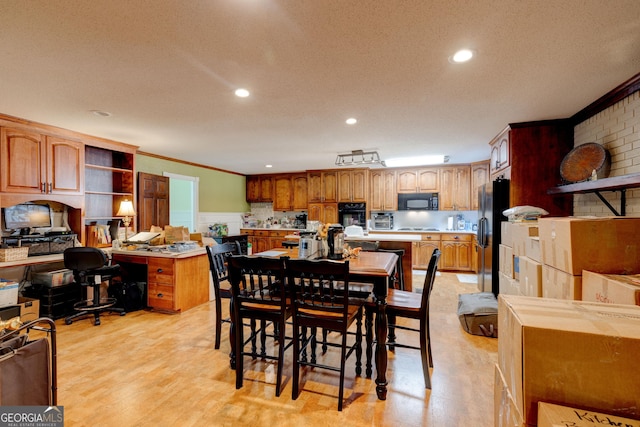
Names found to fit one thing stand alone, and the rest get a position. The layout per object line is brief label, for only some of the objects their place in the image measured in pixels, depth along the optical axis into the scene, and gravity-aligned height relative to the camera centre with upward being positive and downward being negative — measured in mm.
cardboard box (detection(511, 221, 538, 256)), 2566 -180
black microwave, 6332 +284
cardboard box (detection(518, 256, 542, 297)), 2070 -475
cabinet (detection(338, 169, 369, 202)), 6661 +691
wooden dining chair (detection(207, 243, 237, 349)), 2512 -497
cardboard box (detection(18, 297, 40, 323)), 3058 -997
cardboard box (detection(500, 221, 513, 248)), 3173 -228
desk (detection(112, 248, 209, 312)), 3545 -759
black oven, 6730 +16
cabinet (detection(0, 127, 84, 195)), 3117 +602
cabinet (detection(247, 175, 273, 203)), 7703 +715
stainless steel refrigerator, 3738 -179
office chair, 3184 -667
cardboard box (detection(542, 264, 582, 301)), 1601 -418
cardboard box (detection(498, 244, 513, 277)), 3184 -531
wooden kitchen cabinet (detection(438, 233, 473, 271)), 5867 -756
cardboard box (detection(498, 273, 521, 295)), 2977 -772
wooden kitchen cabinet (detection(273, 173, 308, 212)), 7258 +579
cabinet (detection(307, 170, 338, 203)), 6879 +687
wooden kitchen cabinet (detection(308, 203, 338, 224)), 6883 +65
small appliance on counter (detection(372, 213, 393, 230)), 6680 -169
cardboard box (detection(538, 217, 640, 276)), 1556 -166
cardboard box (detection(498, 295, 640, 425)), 750 -397
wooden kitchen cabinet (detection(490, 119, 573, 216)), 3301 +616
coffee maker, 2533 -241
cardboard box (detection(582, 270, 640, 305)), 1287 -352
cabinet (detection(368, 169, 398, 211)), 6523 +534
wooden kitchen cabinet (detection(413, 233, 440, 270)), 6055 -719
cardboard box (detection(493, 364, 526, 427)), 864 -628
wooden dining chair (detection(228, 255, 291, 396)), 1945 -615
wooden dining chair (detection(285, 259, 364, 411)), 1804 -606
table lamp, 4090 +58
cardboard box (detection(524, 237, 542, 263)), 2287 -285
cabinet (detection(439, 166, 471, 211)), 6074 +556
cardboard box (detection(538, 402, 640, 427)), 699 -503
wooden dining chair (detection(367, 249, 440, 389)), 2029 -679
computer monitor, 3350 -9
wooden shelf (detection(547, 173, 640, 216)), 2004 +223
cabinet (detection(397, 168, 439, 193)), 6277 +746
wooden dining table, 1965 -607
